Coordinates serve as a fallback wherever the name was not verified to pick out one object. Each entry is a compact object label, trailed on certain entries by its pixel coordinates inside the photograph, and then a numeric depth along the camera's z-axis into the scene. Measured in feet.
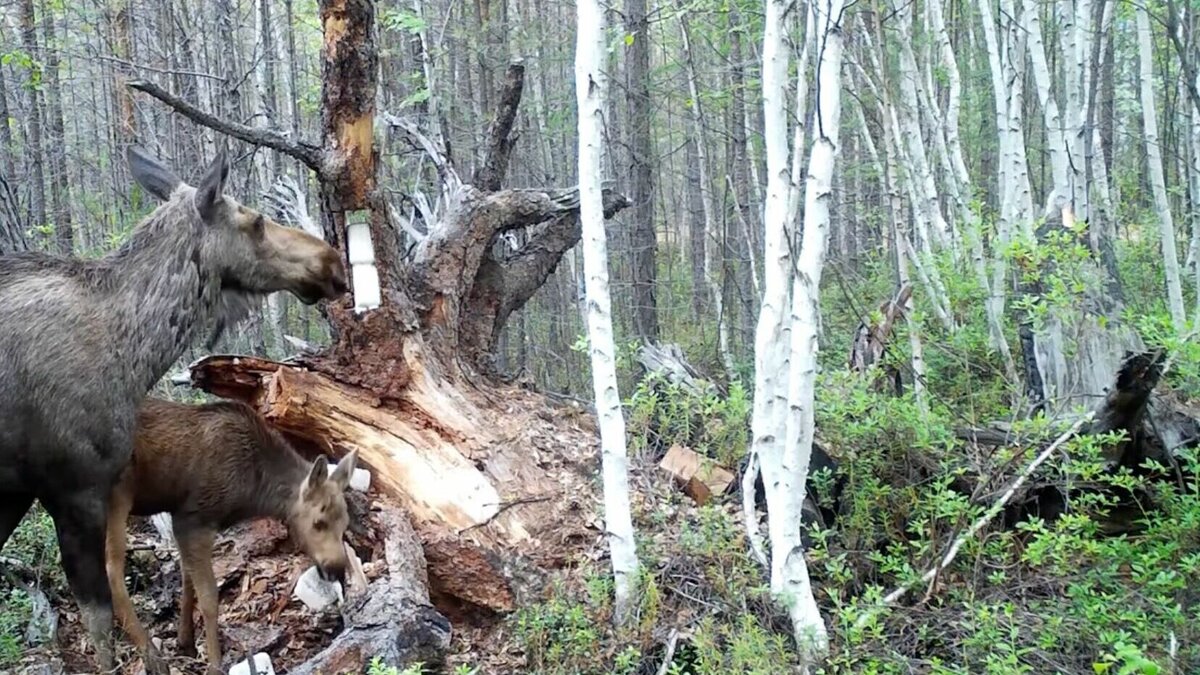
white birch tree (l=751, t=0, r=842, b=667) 15.52
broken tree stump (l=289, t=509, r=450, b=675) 16.28
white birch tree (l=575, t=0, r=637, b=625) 16.92
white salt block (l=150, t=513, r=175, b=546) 24.03
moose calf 19.36
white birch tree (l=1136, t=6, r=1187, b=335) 29.76
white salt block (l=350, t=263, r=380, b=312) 21.20
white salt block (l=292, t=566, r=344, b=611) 20.07
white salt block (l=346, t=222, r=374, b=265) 21.30
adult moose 17.03
